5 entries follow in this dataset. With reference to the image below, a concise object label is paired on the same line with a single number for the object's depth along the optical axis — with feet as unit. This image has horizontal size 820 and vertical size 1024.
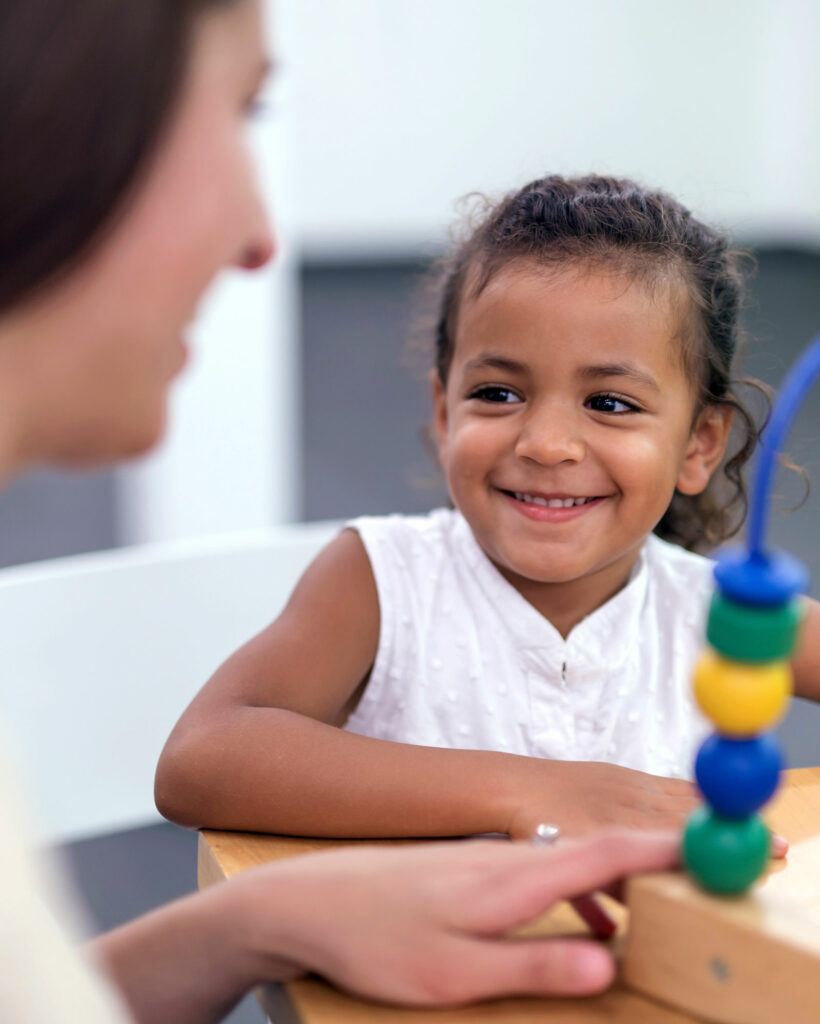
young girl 3.34
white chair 3.51
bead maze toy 2.49
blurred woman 2.29
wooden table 2.58
